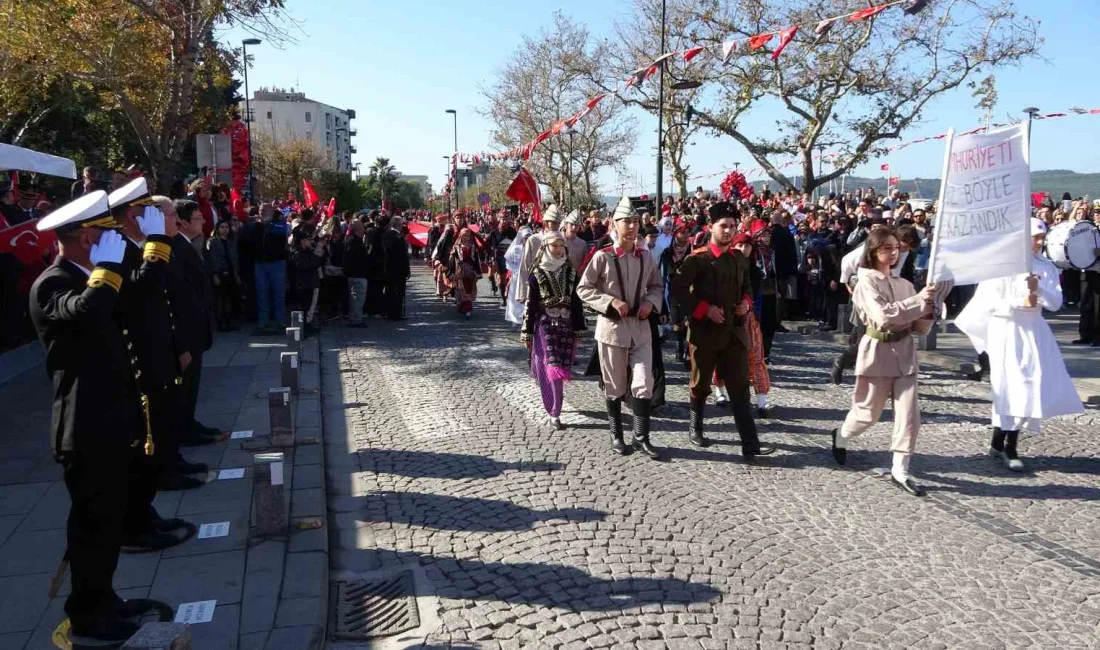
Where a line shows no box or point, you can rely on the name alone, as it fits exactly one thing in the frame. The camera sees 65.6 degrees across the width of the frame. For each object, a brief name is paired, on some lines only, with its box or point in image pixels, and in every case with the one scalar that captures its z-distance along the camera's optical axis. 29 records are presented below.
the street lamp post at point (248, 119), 31.66
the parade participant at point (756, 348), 7.59
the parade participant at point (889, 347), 5.64
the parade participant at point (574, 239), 8.20
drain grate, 4.05
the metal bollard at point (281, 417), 6.54
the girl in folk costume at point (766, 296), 9.50
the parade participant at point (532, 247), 9.49
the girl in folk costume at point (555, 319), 7.54
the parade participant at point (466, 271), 14.98
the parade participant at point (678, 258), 10.11
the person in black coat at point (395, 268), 14.48
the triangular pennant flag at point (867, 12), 11.20
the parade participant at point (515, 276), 12.49
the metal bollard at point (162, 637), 2.93
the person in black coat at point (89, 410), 3.57
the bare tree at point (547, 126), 34.03
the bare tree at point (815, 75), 20.72
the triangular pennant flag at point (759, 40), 12.73
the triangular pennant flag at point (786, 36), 12.36
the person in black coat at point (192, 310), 5.87
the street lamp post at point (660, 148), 21.73
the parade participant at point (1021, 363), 6.07
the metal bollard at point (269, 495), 4.85
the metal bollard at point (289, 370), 8.05
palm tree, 82.56
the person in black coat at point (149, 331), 4.55
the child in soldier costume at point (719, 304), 6.56
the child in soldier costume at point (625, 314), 6.65
